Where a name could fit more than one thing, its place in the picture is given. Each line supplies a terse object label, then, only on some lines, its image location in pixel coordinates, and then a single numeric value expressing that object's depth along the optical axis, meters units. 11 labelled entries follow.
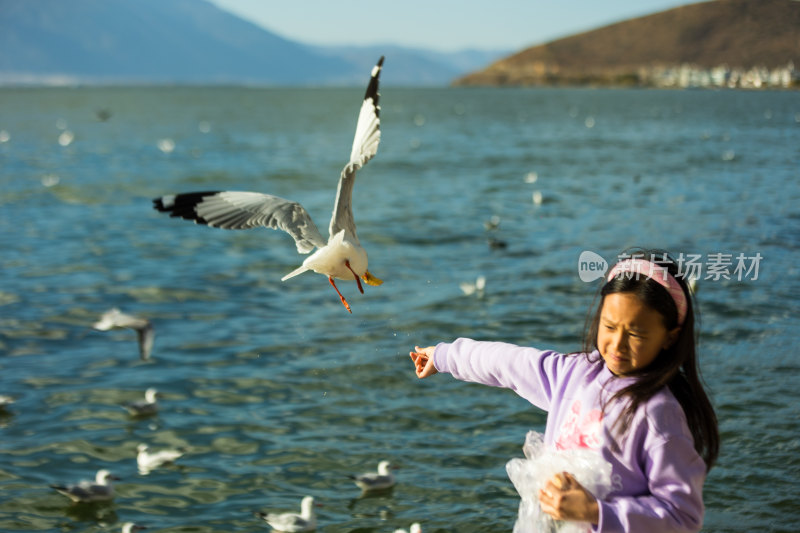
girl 2.49
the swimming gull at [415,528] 6.05
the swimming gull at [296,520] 6.27
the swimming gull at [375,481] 6.87
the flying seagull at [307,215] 3.35
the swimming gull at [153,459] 7.53
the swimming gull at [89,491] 6.90
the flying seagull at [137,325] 9.73
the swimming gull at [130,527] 6.48
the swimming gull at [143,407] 8.61
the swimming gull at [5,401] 8.65
